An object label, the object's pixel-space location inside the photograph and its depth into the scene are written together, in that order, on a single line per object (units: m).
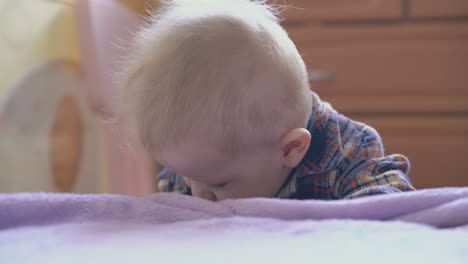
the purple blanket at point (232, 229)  0.57
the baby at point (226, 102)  0.69
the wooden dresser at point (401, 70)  1.28
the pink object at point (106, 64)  1.05
